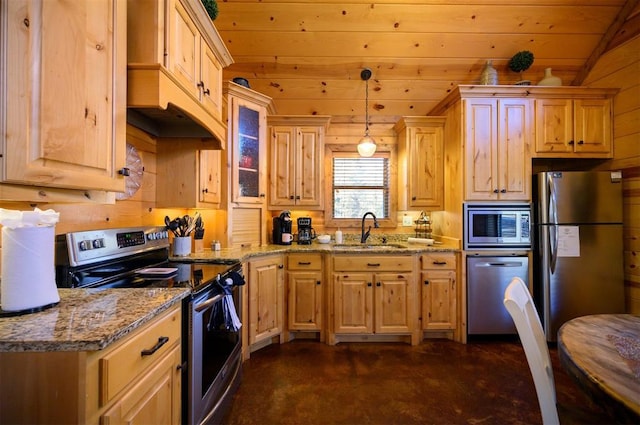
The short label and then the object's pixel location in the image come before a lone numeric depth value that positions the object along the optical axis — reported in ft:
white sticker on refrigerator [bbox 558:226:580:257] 8.52
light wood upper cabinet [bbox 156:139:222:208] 7.01
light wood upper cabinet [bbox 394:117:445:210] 10.43
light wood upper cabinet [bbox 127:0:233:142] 4.12
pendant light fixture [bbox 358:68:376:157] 9.47
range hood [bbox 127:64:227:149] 4.10
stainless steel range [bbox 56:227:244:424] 4.32
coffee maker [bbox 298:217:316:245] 10.19
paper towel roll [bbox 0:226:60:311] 2.94
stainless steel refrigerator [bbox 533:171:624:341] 8.50
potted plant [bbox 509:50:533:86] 9.37
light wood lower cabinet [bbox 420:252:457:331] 9.00
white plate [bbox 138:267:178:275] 5.23
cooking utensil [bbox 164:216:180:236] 6.91
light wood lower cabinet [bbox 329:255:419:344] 8.80
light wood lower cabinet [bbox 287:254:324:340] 8.91
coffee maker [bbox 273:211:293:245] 9.86
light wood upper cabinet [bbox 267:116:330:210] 10.11
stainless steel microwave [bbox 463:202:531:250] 8.94
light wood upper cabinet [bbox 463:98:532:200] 9.06
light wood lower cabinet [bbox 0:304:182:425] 2.38
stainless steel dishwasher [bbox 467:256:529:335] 8.86
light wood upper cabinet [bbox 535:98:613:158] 9.12
